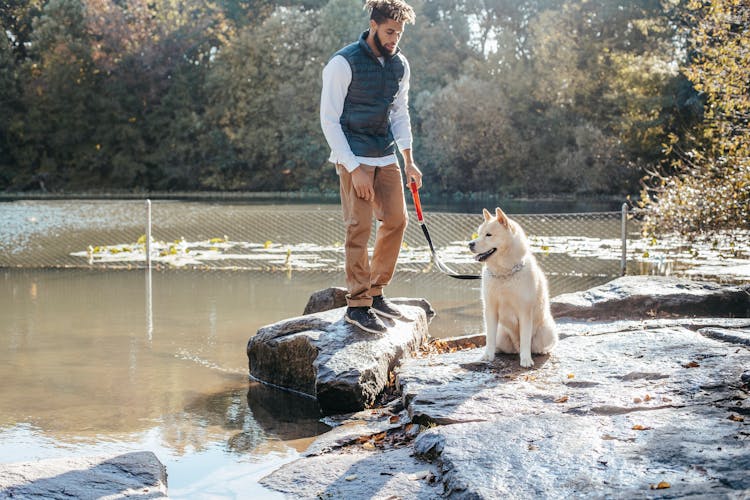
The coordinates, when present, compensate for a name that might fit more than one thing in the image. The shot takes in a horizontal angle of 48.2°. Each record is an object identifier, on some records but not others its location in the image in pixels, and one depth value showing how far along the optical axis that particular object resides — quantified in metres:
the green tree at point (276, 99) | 40.44
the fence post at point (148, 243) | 12.34
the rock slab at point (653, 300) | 7.42
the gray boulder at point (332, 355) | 5.18
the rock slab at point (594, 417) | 3.39
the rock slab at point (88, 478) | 3.47
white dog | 5.01
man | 5.43
